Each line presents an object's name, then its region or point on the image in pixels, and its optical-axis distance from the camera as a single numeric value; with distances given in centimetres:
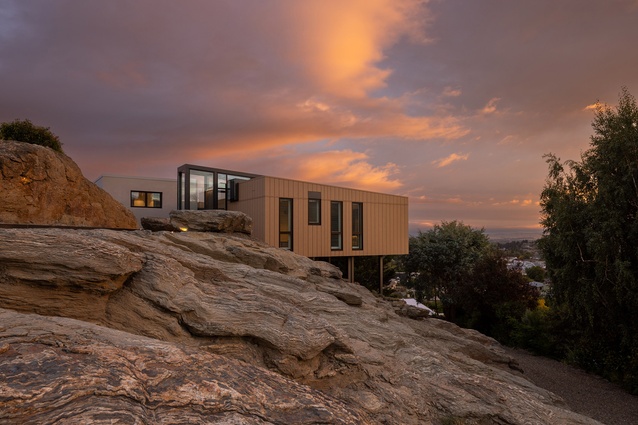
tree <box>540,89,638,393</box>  1419
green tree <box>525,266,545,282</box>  6181
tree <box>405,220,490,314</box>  3412
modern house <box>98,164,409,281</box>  2089
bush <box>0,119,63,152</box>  1445
